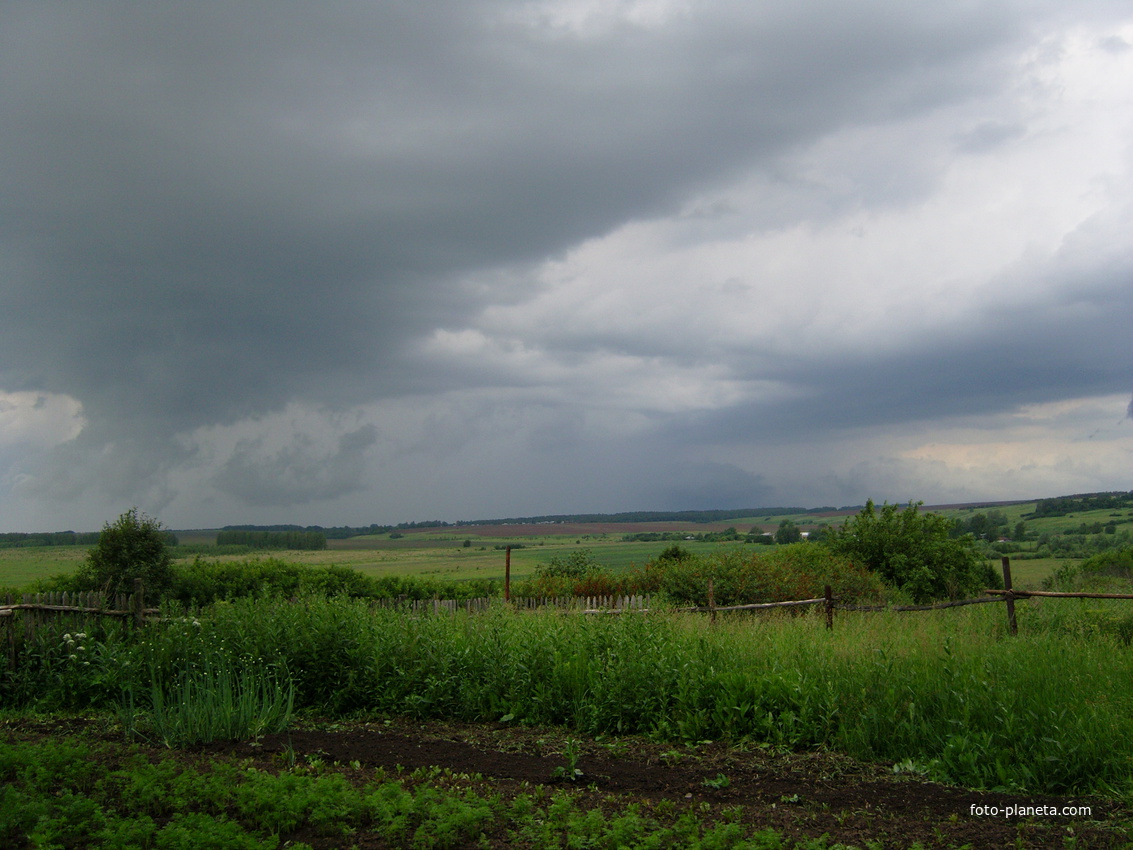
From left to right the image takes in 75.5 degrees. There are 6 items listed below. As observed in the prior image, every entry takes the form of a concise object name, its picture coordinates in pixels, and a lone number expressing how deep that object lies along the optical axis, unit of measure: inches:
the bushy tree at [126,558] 591.5
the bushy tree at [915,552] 853.2
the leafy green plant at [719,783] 224.8
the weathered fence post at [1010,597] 444.5
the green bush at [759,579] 701.9
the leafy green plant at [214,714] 271.6
